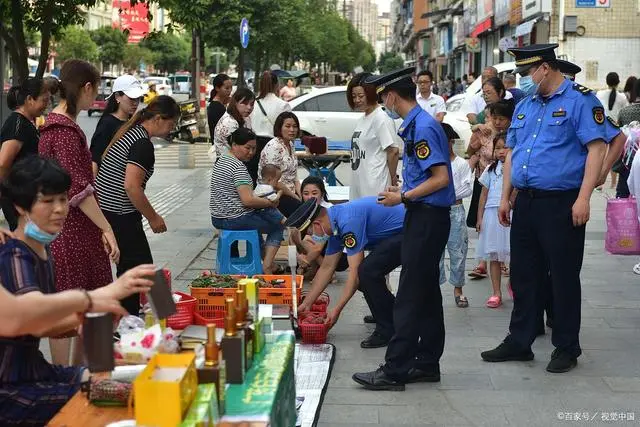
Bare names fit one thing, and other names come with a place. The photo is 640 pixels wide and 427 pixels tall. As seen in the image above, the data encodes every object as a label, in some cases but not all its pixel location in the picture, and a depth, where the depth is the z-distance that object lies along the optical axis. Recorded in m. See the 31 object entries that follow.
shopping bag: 8.74
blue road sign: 23.81
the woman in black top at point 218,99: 12.22
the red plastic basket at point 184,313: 6.29
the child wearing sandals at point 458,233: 8.98
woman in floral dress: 6.13
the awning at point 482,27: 40.54
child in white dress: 8.97
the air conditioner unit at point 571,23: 25.55
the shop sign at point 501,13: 35.72
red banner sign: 31.06
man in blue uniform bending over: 7.16
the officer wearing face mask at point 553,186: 6.73
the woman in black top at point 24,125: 7.56
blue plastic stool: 9.36
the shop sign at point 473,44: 46.16
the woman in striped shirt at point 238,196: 9.39
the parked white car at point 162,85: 48.90
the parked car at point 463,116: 21.55
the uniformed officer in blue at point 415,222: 6.34
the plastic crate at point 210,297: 7.55
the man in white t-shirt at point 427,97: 16.02
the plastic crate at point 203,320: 6.49
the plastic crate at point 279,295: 7.94
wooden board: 3.76
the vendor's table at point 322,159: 13.16
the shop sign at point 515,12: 32.19
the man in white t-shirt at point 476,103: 14.50
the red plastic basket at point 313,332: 7.58
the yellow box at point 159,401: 3.42
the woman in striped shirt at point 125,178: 6.86
